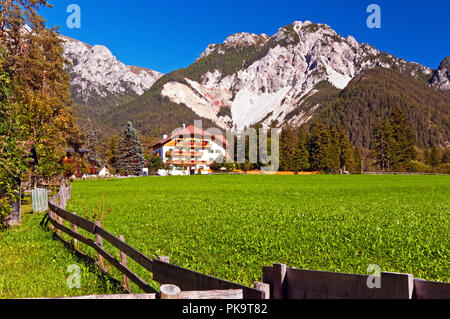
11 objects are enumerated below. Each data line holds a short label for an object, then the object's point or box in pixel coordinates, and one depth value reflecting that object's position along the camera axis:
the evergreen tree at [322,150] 104.76
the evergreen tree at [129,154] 101.81
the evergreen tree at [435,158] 135.39
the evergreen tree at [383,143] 108.94
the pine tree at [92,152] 112.53
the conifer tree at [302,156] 107.00
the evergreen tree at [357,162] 112.65
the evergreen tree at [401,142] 108.38
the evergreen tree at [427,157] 143.85
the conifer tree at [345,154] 107.75
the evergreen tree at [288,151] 109.58
